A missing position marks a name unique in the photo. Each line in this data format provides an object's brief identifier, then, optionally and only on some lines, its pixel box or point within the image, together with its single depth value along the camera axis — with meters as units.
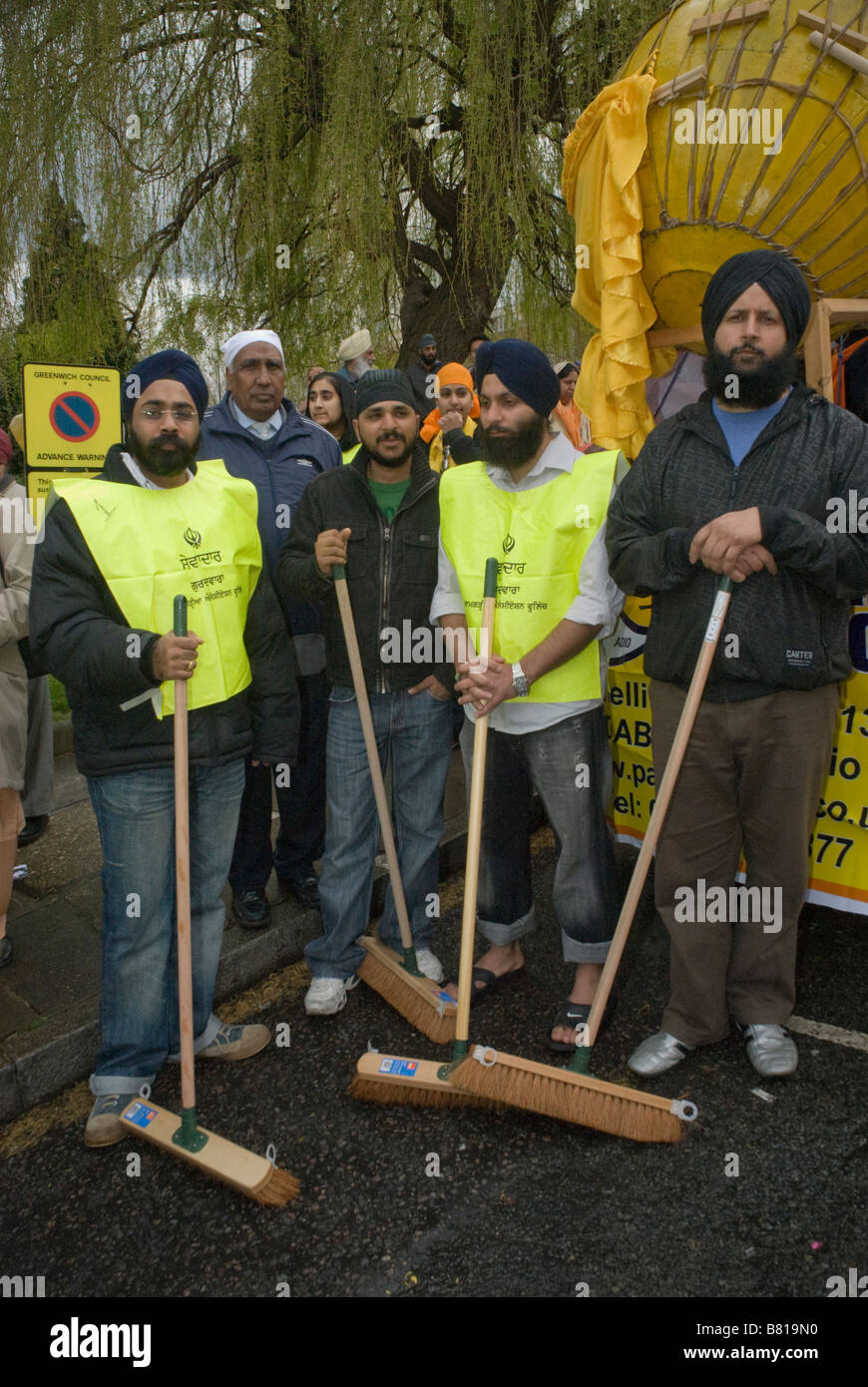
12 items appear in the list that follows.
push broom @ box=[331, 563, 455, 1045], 3.23
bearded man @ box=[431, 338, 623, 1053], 3.03
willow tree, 6.84
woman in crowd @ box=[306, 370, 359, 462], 5.23
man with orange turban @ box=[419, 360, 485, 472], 5.45
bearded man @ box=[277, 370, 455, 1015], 3.30
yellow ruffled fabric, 3.16
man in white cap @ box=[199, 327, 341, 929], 3.83
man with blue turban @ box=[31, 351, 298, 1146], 2.72
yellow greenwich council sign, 5.88
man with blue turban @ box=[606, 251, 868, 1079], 2.72
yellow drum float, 2.84
